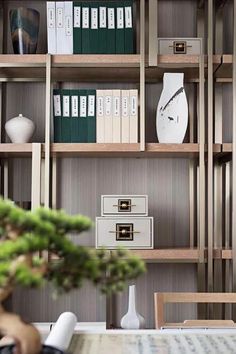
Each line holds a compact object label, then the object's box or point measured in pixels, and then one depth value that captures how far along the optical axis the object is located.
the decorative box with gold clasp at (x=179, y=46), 3.35
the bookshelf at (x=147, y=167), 3.31
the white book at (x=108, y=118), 3.20
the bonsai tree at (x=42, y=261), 0.76
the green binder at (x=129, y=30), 3.24
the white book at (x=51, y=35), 3.24
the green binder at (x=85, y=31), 3.23
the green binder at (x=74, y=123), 3.22
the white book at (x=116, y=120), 3.20
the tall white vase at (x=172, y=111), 3.25
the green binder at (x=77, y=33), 3.23
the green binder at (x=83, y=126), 3.22
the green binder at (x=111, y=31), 3.24
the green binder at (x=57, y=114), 3.23
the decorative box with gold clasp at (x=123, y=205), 3.21
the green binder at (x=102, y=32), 3.24
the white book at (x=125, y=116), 3.20
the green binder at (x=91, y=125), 3.22
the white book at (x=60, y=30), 3.23
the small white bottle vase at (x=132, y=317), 3.21
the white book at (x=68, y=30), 3.23
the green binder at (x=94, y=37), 3.24
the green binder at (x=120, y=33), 3.25
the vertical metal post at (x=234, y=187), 3.14
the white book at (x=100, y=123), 3.20
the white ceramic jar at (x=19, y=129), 3.28
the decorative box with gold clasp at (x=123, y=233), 3.17
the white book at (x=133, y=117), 3.20
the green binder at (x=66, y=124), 3.23
